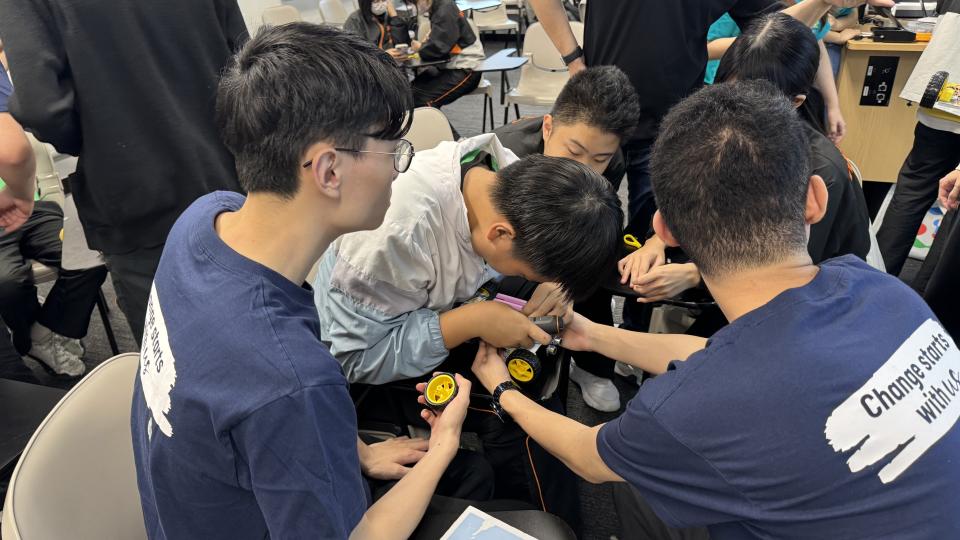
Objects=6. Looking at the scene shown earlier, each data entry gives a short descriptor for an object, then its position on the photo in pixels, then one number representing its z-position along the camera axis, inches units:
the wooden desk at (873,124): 111.1
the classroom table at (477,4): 233.8
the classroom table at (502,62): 130.2
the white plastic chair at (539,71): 149.4
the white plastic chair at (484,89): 154.0
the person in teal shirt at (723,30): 96.7
